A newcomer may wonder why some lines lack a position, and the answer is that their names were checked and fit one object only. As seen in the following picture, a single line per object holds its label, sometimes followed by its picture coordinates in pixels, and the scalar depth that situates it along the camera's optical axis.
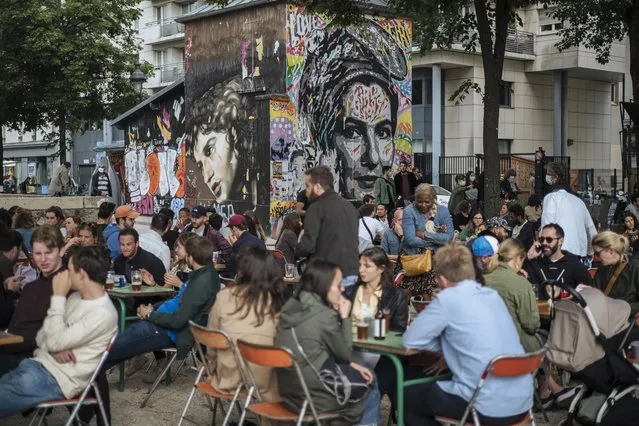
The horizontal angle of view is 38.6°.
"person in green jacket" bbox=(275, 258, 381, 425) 5.82
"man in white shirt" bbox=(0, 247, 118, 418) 6.16
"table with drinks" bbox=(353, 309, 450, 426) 6.20
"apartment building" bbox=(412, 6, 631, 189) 42.69
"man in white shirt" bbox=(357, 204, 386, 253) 13.84
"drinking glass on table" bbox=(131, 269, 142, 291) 9.25
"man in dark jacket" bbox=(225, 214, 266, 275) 11.66
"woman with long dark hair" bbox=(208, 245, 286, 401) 6.39
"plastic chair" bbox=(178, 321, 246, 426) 6.19
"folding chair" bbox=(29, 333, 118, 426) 6.24
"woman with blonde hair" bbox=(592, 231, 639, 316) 8.30
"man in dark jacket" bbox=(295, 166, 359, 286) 8.81
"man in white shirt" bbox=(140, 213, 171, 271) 10.92
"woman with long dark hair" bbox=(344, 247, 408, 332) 7.25
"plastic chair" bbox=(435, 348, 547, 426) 5.52
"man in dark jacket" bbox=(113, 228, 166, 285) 9.79
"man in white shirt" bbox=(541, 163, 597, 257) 10.90
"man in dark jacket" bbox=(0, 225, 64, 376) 6.92
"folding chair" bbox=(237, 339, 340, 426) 5.59
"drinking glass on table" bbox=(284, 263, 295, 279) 10.74
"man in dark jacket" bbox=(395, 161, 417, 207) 21.03
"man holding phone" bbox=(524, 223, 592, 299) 8.87
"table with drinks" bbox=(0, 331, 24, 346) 6.36
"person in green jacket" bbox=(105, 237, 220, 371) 7.90
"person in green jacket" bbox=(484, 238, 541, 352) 7.11
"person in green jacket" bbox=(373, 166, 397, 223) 20.50
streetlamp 23.31
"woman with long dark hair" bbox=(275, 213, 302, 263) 12.31
